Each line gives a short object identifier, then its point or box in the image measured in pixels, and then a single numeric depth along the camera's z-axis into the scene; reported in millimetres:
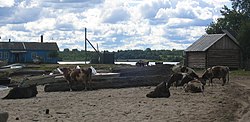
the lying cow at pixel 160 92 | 21266
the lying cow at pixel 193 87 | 23625
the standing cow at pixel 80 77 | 27516
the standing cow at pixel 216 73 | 29250
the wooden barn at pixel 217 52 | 54219
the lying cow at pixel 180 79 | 26269
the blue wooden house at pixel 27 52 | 77812
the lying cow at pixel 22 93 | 23312
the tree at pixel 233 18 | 70000
